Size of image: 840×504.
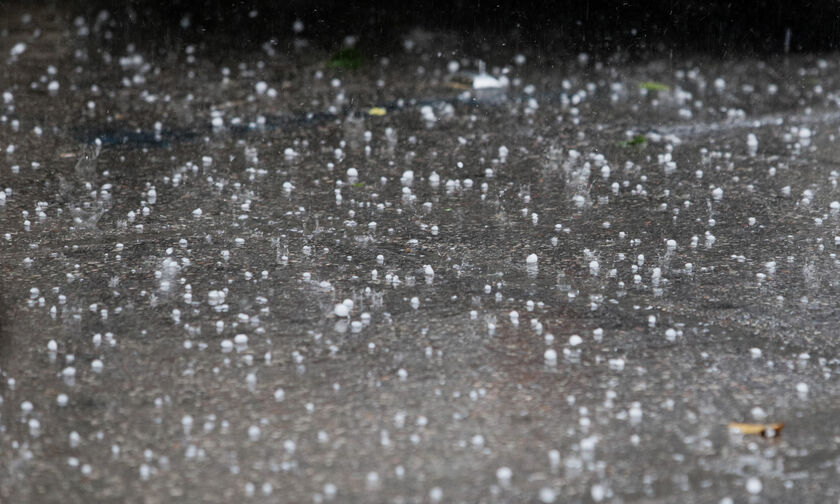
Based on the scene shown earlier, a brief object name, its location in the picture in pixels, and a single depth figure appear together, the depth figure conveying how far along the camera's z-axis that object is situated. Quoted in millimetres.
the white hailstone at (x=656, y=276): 5292
